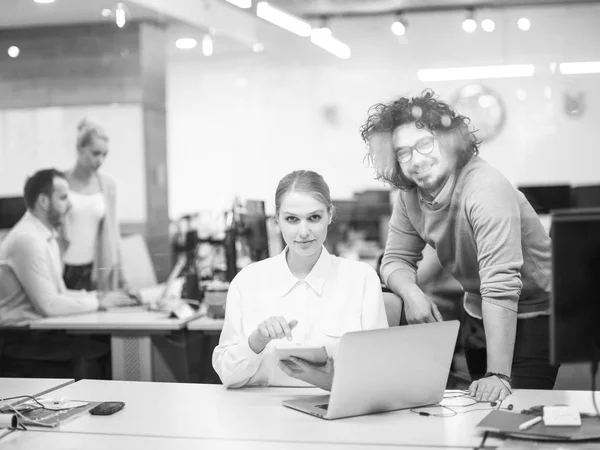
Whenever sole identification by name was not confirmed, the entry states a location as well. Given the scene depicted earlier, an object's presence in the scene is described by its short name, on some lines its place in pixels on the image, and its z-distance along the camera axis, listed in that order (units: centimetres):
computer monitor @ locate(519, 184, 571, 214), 411
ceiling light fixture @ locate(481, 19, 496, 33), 427
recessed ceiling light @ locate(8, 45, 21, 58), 548
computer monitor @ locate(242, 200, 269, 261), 417
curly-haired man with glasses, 310
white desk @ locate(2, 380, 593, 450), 197
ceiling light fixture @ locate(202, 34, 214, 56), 497
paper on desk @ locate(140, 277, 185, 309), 472
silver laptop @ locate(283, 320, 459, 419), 205
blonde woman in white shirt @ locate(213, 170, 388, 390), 270
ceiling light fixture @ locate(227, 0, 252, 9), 470
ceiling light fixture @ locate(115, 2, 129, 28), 544
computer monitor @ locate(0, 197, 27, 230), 495
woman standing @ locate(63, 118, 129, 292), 490
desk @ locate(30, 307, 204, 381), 423
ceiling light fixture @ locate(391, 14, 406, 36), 450
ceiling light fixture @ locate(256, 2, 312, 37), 461
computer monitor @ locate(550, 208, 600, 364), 182
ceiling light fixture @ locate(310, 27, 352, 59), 453
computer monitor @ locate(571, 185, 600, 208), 419
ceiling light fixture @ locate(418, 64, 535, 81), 424
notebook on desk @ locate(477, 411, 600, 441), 189
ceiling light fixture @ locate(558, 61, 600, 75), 421
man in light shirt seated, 453
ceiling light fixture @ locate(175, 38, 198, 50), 513
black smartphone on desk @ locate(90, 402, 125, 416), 227
